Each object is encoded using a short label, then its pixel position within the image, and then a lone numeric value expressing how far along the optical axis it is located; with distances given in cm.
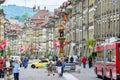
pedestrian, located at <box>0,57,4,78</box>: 4839
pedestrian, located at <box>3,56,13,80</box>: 3912
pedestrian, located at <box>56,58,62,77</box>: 5029
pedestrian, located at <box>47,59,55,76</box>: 5479
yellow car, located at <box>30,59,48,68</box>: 8638
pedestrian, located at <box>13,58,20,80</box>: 3575
